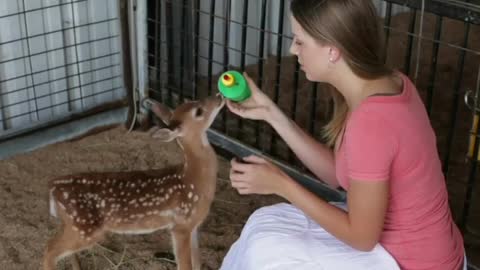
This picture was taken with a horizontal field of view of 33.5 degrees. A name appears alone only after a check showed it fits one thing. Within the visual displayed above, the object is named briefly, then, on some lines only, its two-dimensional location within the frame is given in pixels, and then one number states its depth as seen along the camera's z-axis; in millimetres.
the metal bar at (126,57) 4176
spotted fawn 2898
